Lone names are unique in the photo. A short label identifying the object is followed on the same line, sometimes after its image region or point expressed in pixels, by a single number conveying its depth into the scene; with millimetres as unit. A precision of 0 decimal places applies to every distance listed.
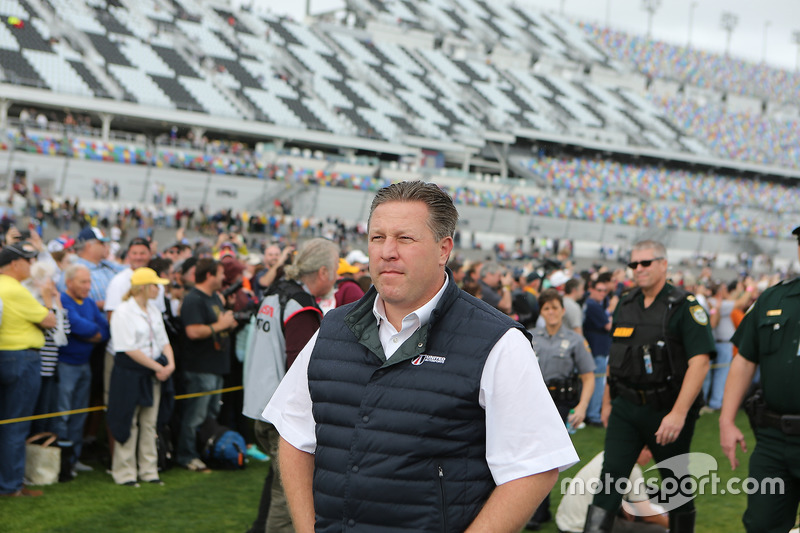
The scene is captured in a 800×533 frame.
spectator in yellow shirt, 6070
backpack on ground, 7473
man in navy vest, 2252
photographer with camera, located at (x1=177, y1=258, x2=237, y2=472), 7285
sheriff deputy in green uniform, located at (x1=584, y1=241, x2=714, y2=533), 4887
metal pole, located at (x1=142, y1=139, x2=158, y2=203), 28775
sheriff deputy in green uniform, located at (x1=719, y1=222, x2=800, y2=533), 3834
